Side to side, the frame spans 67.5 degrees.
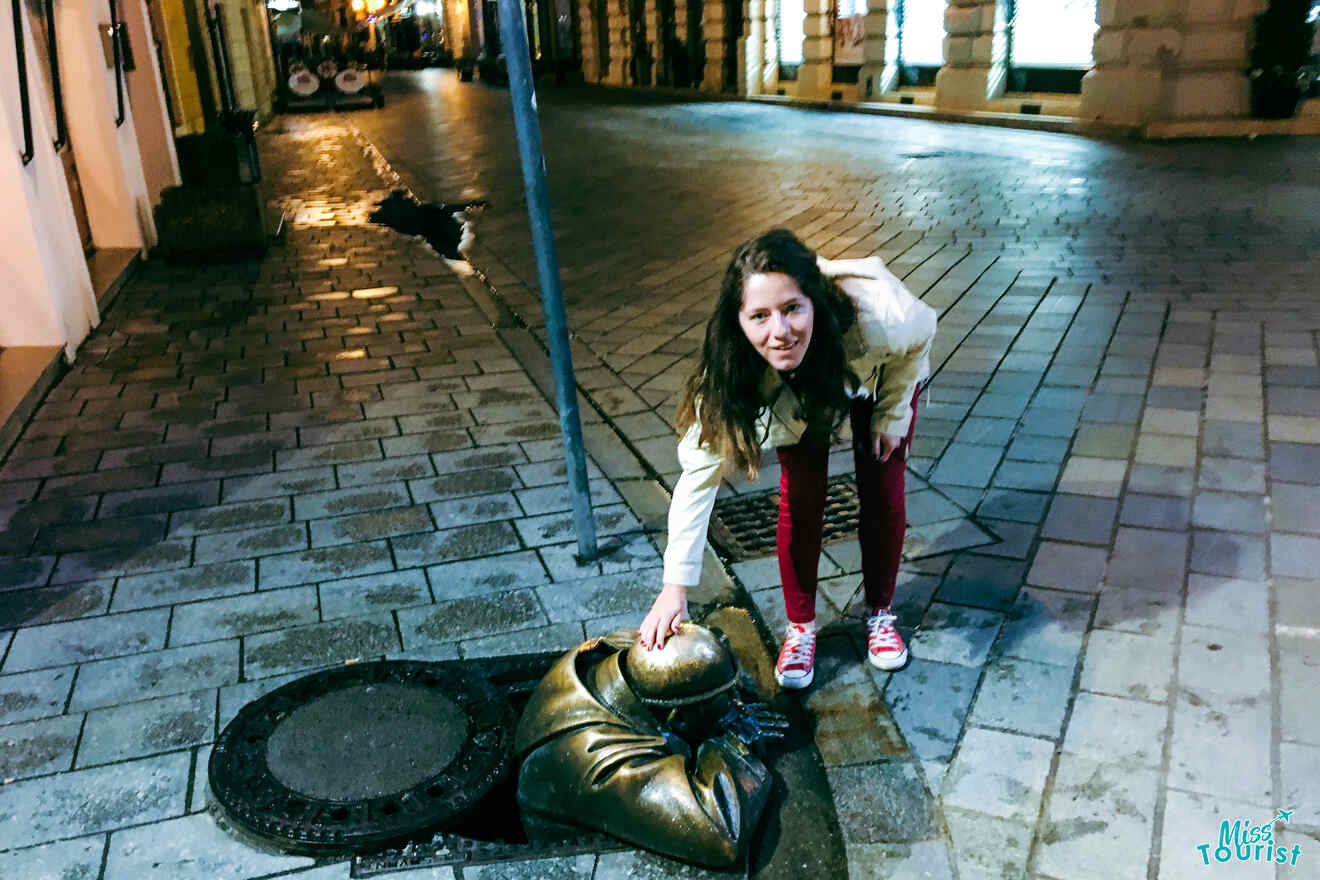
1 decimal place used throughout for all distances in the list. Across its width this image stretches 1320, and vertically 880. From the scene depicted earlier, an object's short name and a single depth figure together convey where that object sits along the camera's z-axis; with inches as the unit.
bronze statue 89.4
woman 90.4
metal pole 119.1
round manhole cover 94.3
